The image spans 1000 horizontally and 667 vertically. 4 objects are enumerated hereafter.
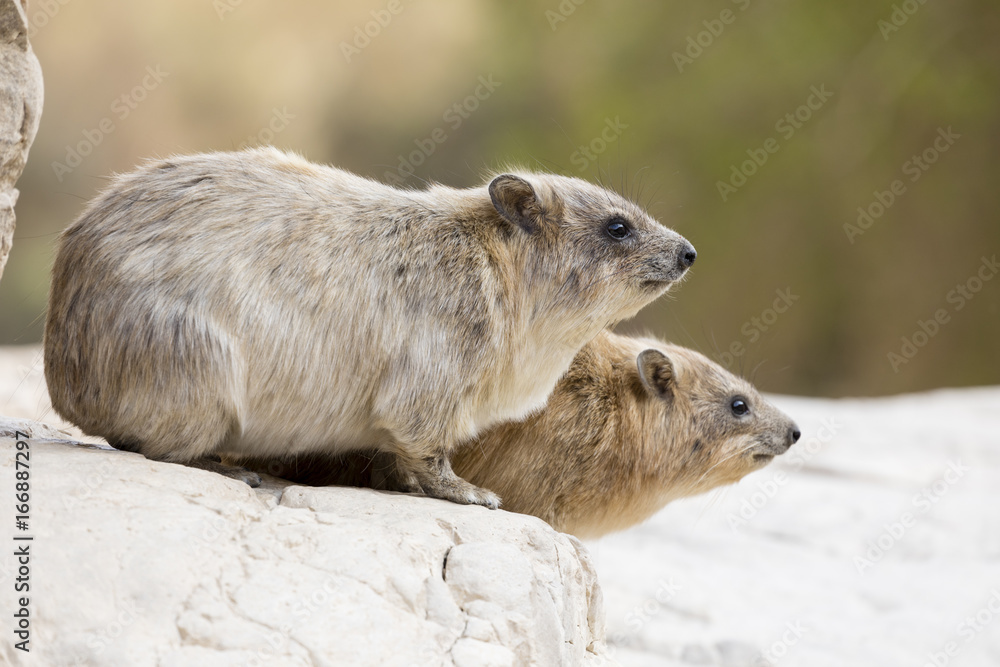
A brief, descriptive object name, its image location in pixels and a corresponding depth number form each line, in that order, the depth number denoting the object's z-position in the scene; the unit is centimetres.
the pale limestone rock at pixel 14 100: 839
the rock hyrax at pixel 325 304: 728
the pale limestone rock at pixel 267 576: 581
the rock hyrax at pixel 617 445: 975
